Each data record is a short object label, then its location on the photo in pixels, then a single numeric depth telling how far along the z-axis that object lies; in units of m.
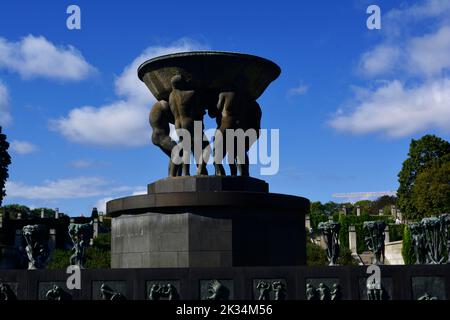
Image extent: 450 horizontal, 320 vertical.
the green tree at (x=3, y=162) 46.78
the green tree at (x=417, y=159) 55.44
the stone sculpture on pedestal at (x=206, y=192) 12.94
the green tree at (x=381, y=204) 131.62
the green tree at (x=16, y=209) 98.02
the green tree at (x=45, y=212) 115.81
